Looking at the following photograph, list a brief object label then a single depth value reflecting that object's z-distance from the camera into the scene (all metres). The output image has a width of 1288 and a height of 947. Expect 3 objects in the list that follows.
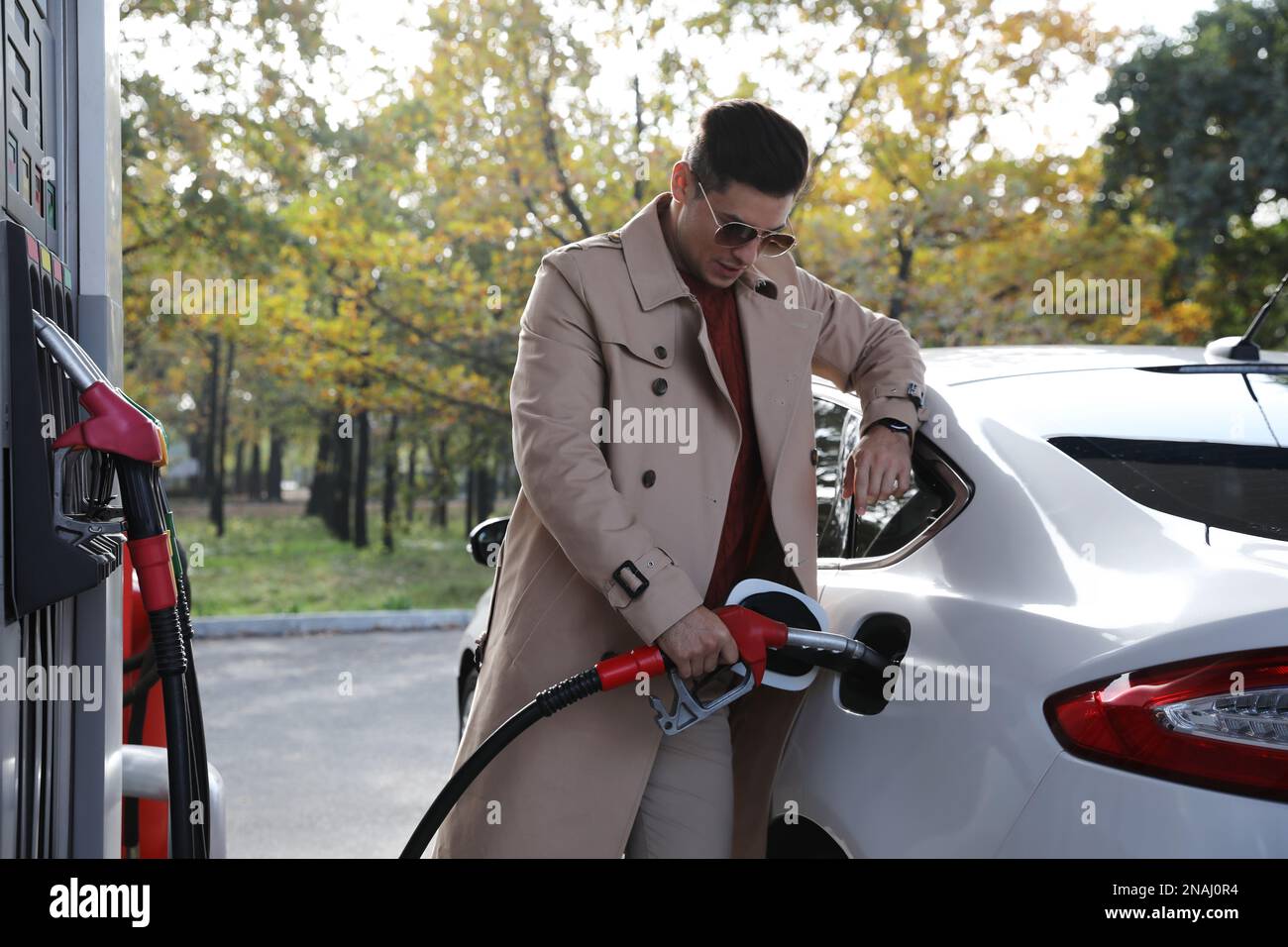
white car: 1.58
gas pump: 1.57
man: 2.23
